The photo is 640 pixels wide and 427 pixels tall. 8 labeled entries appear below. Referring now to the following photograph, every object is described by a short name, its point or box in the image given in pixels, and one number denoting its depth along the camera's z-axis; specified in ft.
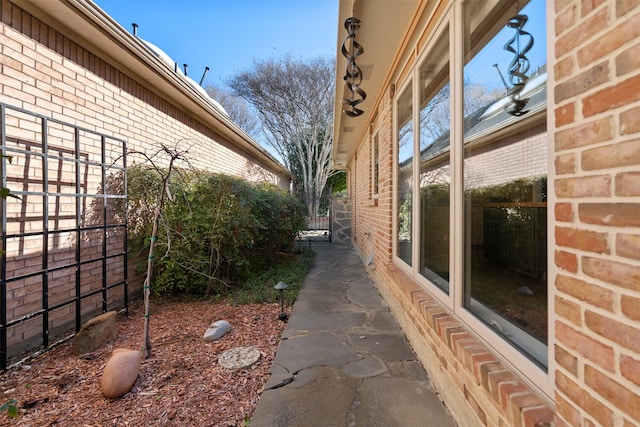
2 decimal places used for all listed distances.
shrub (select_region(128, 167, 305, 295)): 13.03
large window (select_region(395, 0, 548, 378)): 4.63
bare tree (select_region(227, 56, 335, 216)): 46.42
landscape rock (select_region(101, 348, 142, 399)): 6.50
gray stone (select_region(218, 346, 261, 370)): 7.73
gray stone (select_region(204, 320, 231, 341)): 9.24
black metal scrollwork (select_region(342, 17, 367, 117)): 8.36
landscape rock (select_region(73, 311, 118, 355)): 8.67
